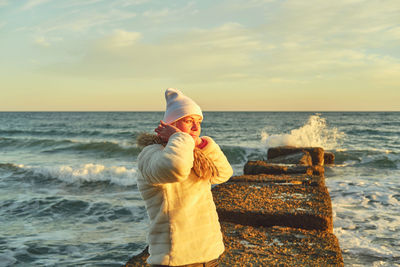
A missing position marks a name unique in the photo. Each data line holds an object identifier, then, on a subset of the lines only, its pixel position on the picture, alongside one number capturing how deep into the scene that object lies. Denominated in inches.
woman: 63.9
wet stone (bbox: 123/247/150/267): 106.0
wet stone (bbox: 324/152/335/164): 499.8
